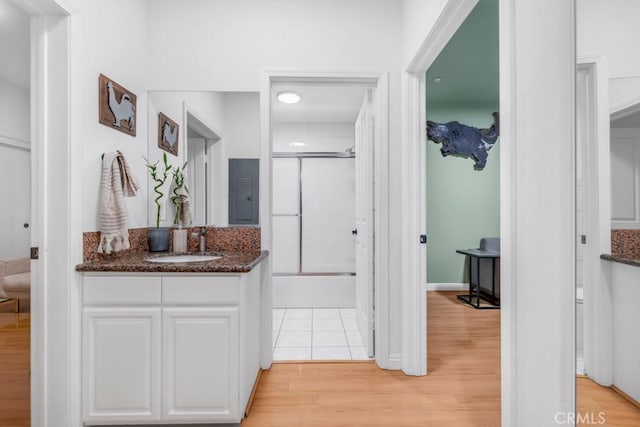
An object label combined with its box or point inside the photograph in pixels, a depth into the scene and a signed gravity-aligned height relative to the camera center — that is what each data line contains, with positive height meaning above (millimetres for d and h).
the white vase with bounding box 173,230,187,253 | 2227 -173
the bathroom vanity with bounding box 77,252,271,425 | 1611 -618
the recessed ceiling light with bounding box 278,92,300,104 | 3639 +1289
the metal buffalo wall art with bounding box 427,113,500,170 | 4473 +997
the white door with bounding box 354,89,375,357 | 2496 -57
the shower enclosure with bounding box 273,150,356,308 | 4676 +35
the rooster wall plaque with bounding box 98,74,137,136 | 1852 +637
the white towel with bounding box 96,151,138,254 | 1781 +69
